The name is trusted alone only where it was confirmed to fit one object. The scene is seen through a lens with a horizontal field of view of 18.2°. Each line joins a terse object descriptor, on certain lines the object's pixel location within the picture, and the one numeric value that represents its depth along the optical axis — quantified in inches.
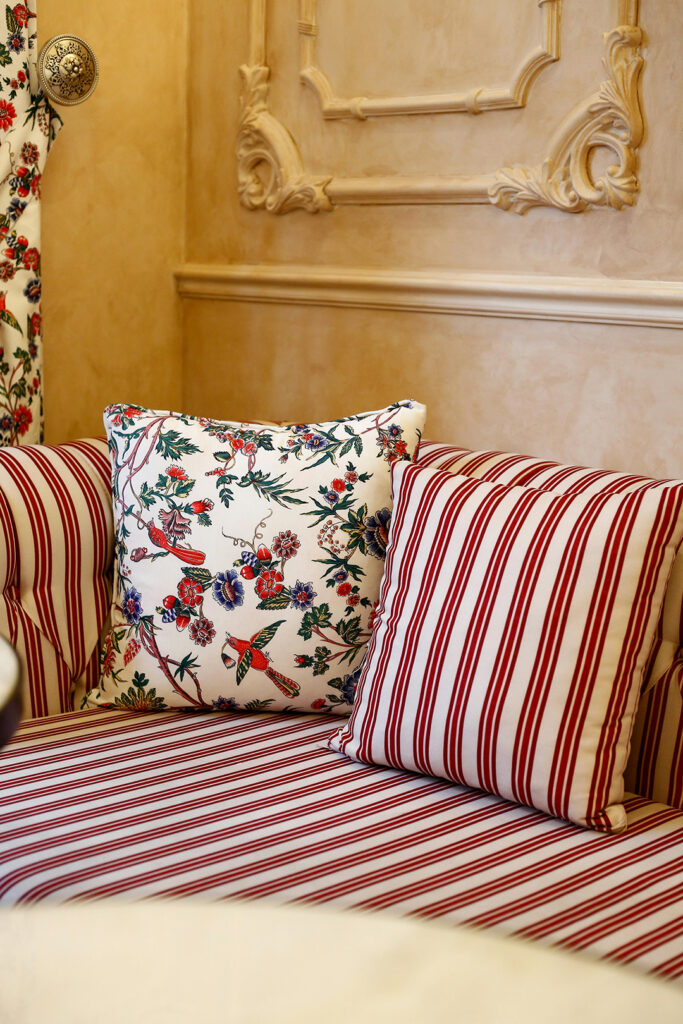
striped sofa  107.6
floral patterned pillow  123.8
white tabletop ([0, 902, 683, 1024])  66.3
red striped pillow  113.5
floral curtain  149.7
